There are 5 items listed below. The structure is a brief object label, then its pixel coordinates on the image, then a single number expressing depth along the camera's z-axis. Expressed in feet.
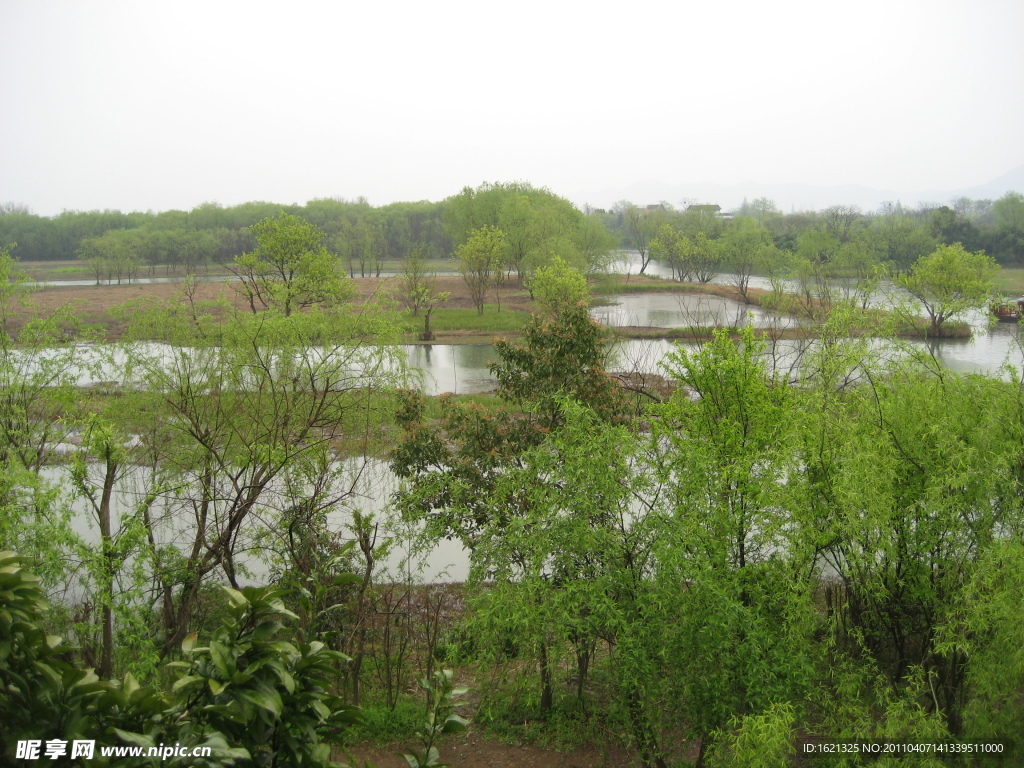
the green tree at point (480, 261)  152.05
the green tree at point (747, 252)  175.73
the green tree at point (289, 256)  105.19
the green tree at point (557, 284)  115.55
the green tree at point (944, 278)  98.58
